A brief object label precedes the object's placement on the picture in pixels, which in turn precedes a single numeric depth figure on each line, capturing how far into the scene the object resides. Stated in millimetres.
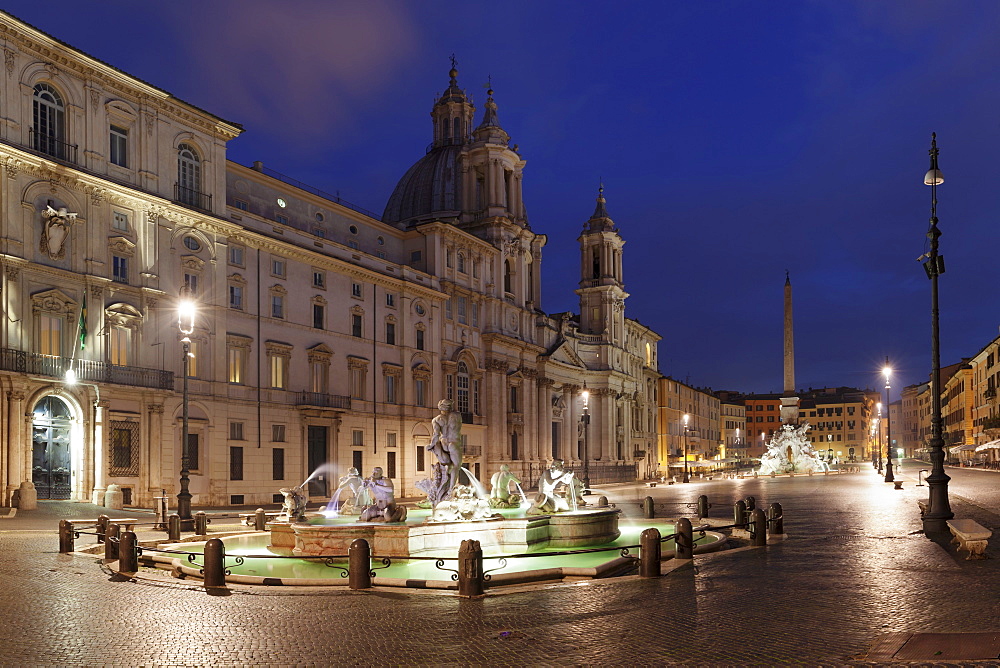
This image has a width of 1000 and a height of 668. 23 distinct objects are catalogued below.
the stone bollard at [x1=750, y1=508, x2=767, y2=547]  20125
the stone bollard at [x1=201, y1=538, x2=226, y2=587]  14930
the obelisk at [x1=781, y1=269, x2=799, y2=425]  81125
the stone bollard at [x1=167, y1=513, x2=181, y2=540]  22484
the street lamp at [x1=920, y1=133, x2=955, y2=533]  21047
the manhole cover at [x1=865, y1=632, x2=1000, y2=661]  9047
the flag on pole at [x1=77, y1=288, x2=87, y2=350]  35156
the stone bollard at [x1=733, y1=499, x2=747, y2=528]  23828
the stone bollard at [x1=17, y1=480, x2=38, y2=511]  32028
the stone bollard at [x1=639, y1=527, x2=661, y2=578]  15289
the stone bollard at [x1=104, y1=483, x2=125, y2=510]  34312
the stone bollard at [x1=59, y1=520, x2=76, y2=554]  20484
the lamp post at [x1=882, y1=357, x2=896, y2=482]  53750
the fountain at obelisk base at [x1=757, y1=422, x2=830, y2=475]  81938
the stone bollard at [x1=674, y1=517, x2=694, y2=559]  17703
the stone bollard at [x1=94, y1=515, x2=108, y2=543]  21856
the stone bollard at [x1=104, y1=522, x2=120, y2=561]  18359
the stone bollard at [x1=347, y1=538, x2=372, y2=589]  14586
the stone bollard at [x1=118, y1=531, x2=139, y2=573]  16781
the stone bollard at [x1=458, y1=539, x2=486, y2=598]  13945
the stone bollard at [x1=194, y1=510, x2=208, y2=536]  23656
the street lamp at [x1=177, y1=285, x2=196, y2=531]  24786
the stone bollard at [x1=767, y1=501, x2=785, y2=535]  22000
